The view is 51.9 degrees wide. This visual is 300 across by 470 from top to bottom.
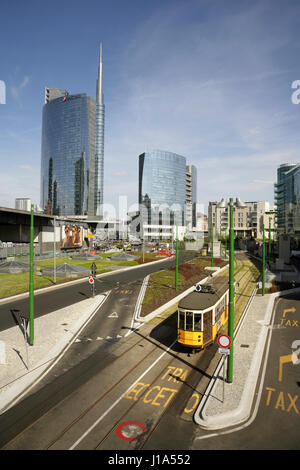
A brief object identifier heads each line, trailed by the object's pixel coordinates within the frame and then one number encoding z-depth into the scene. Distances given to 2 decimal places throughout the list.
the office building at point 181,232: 196.38
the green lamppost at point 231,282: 14.65
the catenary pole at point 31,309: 19.03
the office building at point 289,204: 127.48
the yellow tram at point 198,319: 17.83
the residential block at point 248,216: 139.91
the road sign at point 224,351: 14.01
